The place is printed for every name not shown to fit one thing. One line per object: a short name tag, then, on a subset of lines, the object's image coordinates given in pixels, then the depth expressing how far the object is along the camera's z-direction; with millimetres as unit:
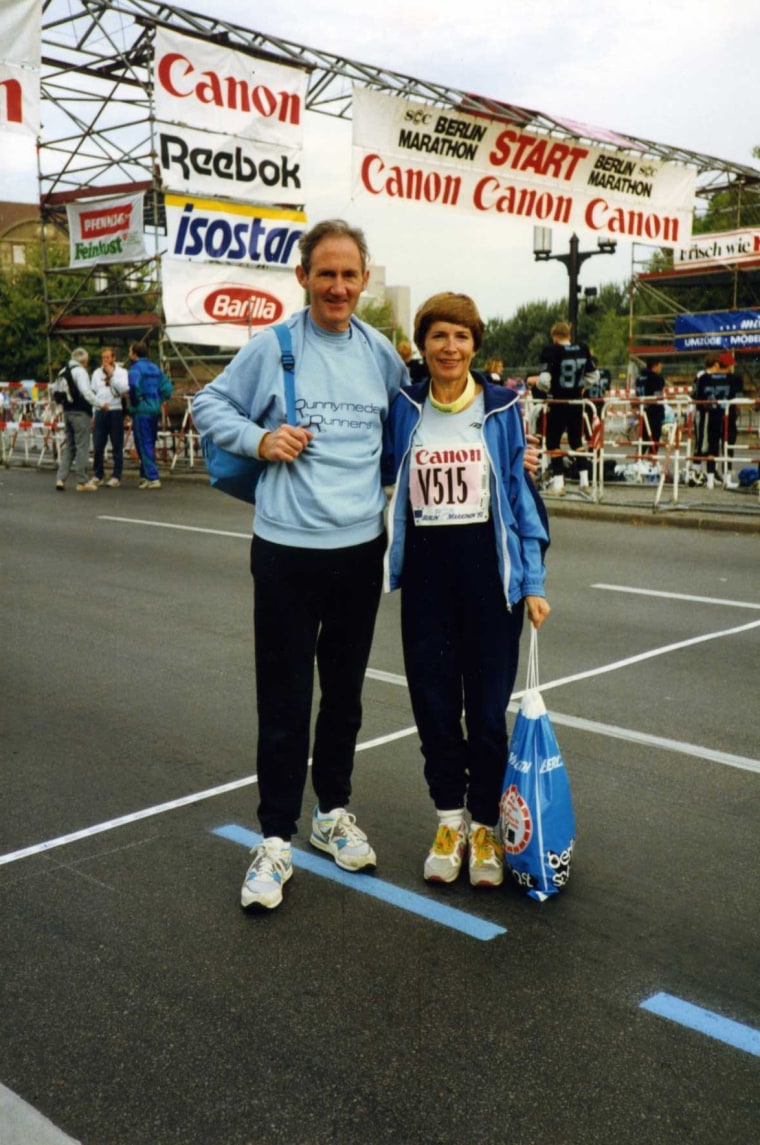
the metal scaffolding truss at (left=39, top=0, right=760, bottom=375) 15961
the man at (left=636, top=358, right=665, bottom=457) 18047
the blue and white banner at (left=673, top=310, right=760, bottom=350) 34312
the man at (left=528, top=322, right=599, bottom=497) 15102
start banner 15445
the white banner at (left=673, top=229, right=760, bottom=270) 33719
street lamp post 21984
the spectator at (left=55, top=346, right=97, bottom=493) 16141
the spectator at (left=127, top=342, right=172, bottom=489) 16625
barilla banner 18562
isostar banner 18031
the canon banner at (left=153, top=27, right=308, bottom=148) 15945
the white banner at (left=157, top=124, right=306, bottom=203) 17141
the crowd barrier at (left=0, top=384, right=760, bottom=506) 14539
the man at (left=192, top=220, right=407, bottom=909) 3316
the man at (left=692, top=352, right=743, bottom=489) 16156
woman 3396
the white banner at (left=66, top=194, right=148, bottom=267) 20484
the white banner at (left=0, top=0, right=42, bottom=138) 13266
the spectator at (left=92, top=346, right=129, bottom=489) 16781
